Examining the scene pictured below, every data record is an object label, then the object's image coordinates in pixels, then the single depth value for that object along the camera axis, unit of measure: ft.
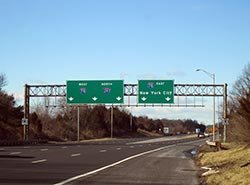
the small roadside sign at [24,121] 204.13
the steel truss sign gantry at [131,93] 197.26
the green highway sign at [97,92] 192.44
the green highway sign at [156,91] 192.85
